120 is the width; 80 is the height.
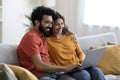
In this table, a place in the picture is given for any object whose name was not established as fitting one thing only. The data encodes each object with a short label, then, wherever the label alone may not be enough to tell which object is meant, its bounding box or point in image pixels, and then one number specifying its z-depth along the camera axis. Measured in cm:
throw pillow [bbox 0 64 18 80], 188
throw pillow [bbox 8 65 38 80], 201
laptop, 234
